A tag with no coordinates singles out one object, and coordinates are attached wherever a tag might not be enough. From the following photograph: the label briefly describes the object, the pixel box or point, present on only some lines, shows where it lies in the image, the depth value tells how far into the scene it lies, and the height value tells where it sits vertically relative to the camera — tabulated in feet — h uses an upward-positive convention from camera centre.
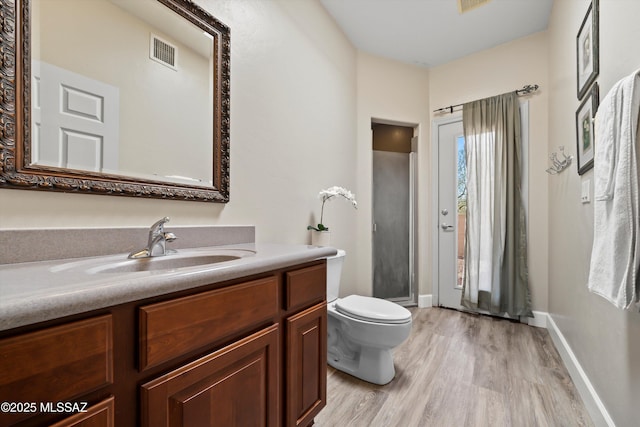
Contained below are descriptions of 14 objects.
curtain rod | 8.71 +3.75
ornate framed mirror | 2.76 +1.34
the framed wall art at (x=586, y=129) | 4.64 +1.52
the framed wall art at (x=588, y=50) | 4.56 +2.82
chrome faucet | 3.33 -0.32
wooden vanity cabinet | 1.60 -1.09
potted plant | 6.63 -0.37
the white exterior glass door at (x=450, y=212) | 10.00 +0.06
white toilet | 5.51 -2.33
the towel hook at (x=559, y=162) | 6.52 +1.23
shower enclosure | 10.77 -0.32
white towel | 3.01 +0.18
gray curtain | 8.79 +0.06
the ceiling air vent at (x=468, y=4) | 7.27 +5.31
